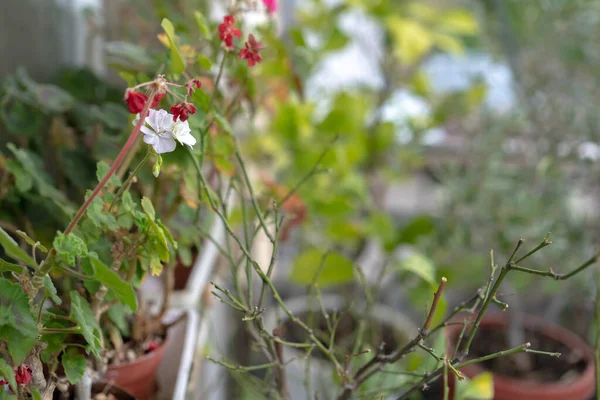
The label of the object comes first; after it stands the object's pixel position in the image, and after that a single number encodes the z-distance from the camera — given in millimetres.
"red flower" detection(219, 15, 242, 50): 486
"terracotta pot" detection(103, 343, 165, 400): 576
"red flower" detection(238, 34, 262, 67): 496
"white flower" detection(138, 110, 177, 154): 377
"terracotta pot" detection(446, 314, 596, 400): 932
